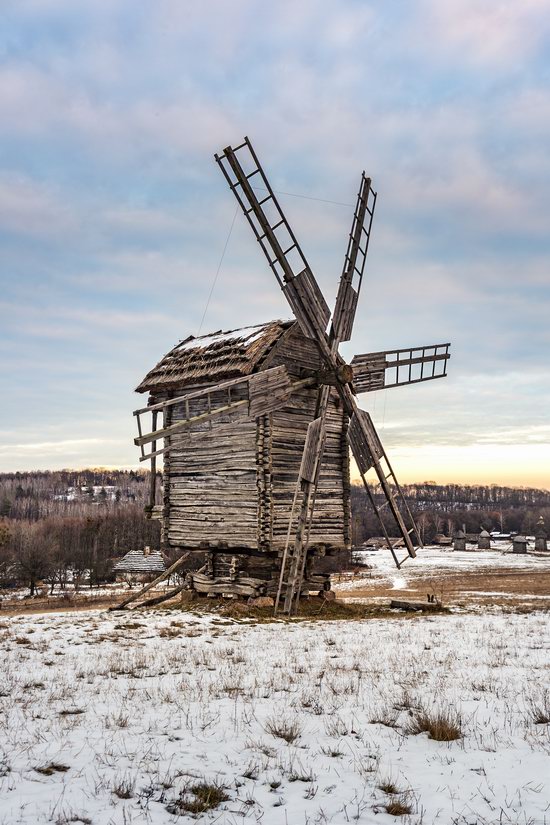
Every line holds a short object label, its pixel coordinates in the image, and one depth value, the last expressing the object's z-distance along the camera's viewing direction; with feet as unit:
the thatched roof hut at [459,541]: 299.58
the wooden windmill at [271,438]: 64.08
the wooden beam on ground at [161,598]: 74.54
